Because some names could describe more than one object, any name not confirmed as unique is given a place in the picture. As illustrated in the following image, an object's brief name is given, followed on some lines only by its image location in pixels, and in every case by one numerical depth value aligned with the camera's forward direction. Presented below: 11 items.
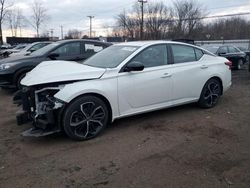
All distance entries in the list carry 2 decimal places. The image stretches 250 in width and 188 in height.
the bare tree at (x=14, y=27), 41.87
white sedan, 3.20
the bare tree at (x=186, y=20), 35.67
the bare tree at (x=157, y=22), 36.79
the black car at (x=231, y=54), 10.71
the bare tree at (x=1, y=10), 30.16
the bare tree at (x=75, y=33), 67.33
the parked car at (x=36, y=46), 9.39
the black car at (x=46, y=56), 5.79
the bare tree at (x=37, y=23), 40.29
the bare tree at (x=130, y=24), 40.10
